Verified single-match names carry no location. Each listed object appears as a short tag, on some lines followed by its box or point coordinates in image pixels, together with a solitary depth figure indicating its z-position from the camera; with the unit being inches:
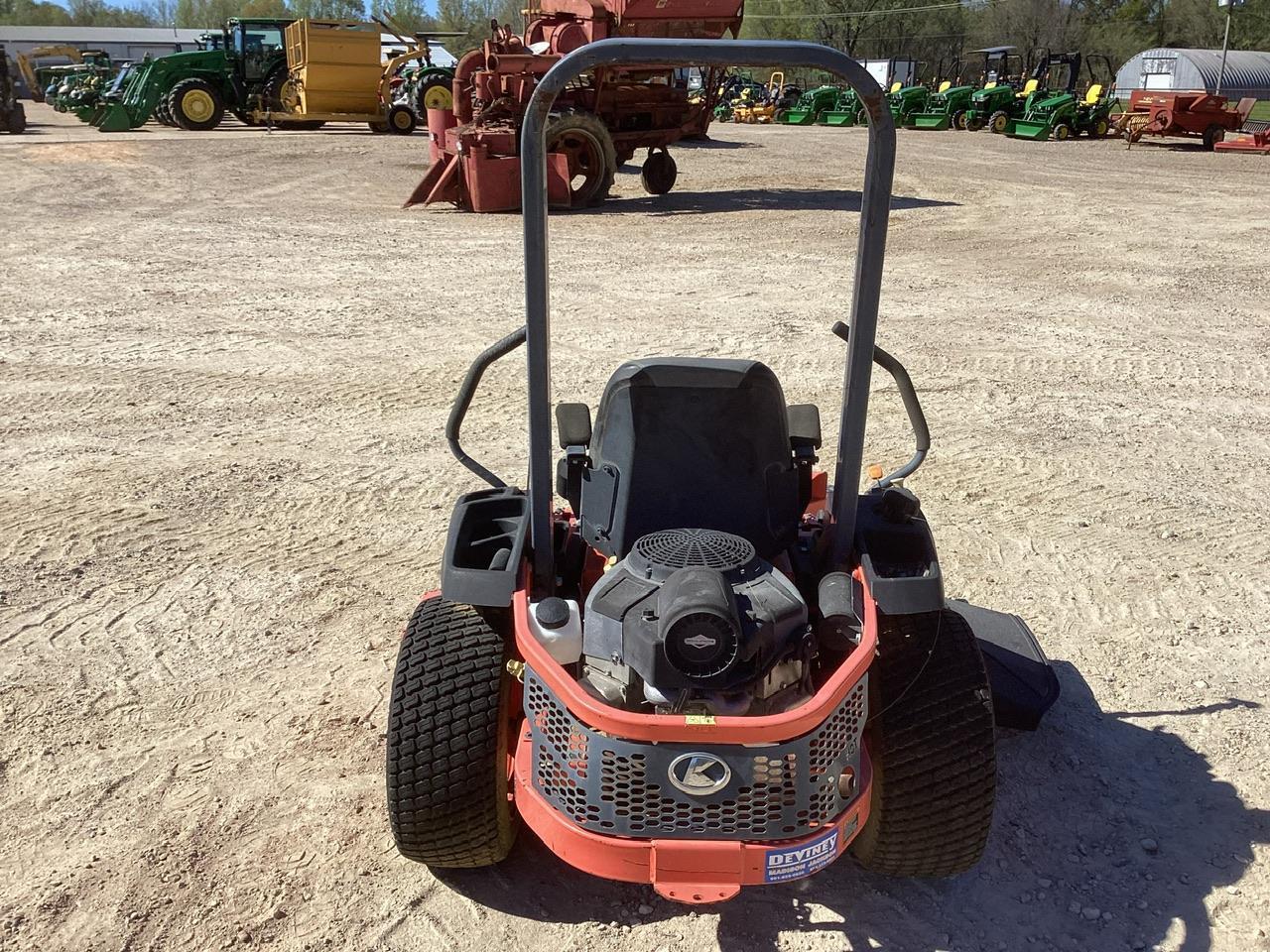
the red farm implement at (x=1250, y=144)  886.4
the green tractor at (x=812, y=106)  1283.2
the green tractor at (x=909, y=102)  1176.8
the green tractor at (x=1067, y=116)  1005.8
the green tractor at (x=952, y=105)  1138.7
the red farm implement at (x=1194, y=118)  916.0
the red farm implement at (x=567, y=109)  483.8
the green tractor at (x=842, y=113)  1235.2
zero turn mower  84.1
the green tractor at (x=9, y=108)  886.4
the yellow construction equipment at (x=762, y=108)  1338.6
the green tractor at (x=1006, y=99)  1064.8
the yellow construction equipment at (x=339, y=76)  881.5
